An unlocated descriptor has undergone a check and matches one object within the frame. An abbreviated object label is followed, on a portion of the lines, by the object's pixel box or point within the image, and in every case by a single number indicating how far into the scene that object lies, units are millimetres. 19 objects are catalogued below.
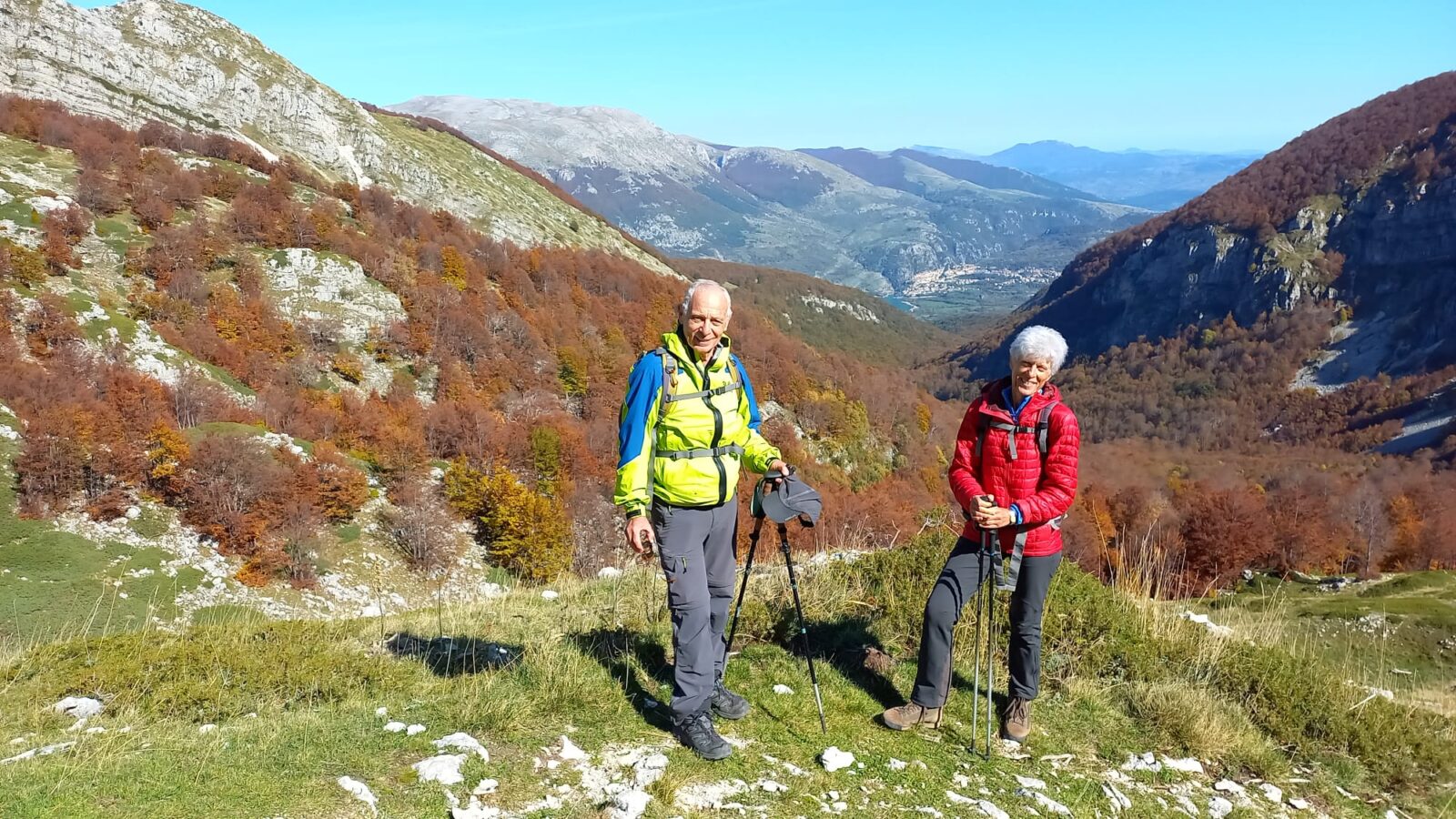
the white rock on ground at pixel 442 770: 3588
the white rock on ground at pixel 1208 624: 6690
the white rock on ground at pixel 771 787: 3818
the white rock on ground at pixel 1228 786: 4406
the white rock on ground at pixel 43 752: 3571
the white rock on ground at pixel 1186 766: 4562
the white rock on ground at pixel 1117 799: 4059
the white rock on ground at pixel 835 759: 4090
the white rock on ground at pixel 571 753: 3973
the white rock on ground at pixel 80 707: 4438
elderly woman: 4395
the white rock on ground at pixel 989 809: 3782
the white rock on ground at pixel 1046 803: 3916
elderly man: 4031
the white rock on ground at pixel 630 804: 3422
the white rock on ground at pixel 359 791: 3334
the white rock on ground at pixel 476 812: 3275
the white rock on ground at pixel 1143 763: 4516
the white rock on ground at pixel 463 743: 3873
